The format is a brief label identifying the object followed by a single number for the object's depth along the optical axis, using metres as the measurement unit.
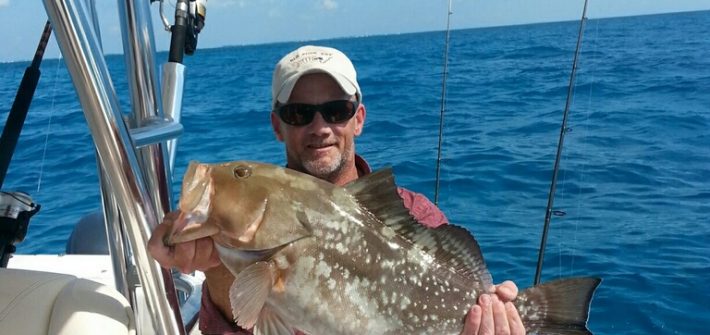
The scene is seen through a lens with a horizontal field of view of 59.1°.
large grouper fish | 1.64
